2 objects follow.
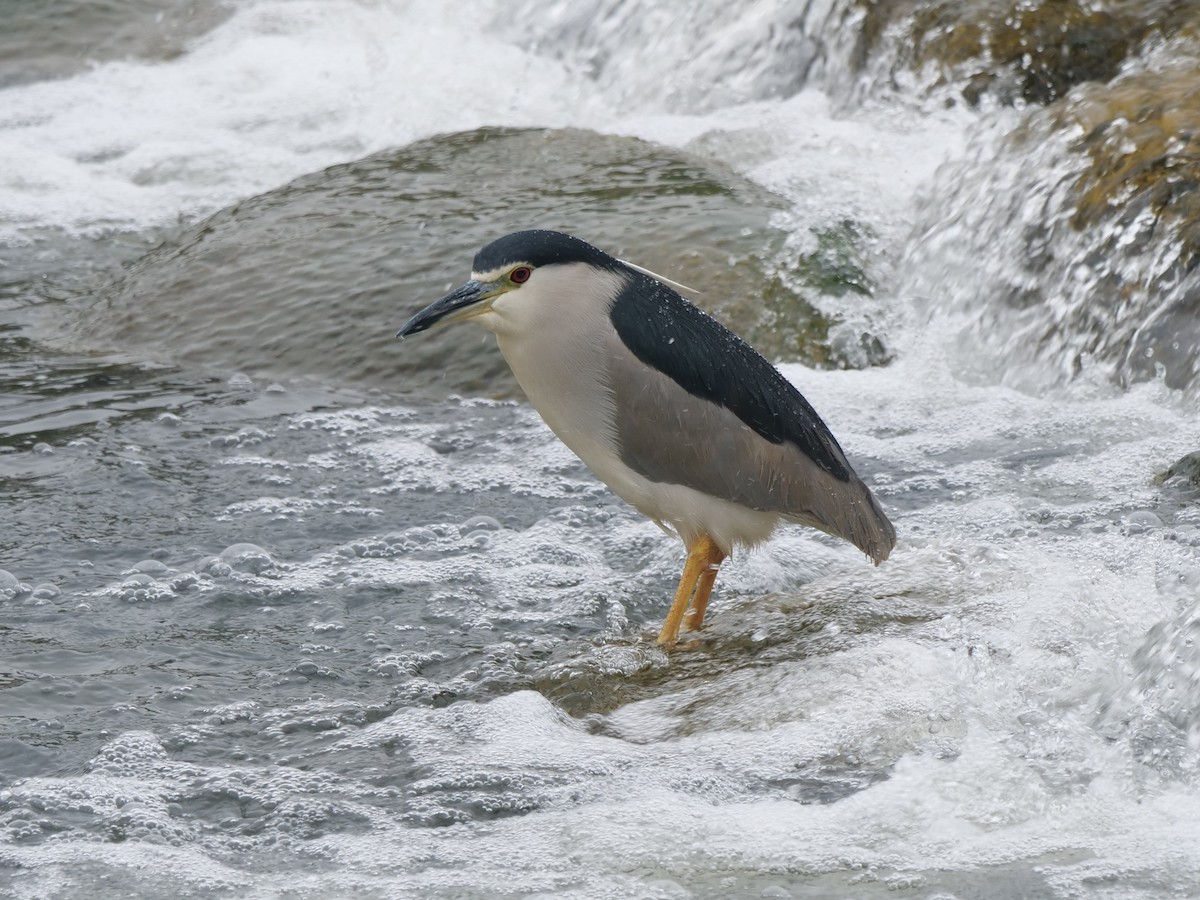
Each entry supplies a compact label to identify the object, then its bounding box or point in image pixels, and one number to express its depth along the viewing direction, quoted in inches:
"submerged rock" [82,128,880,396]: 496.7
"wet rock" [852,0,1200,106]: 582.2
